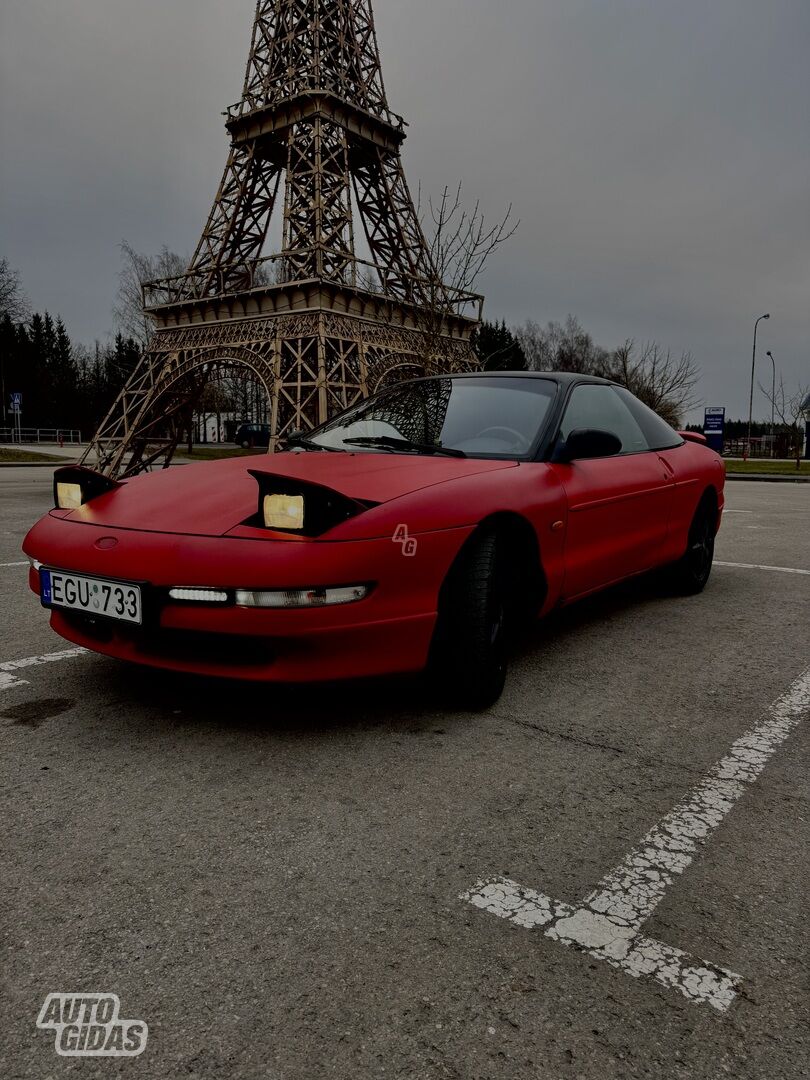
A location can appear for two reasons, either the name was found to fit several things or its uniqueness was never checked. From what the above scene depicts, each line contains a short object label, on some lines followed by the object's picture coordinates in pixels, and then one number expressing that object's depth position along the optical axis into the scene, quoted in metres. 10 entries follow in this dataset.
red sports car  2.30
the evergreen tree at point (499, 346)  60.11
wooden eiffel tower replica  18.55
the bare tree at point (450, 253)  15.25
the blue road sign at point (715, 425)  27.30
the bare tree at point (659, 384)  37.81
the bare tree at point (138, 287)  34.97
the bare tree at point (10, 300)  41.72
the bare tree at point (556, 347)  71.44
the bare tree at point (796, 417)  36.81
